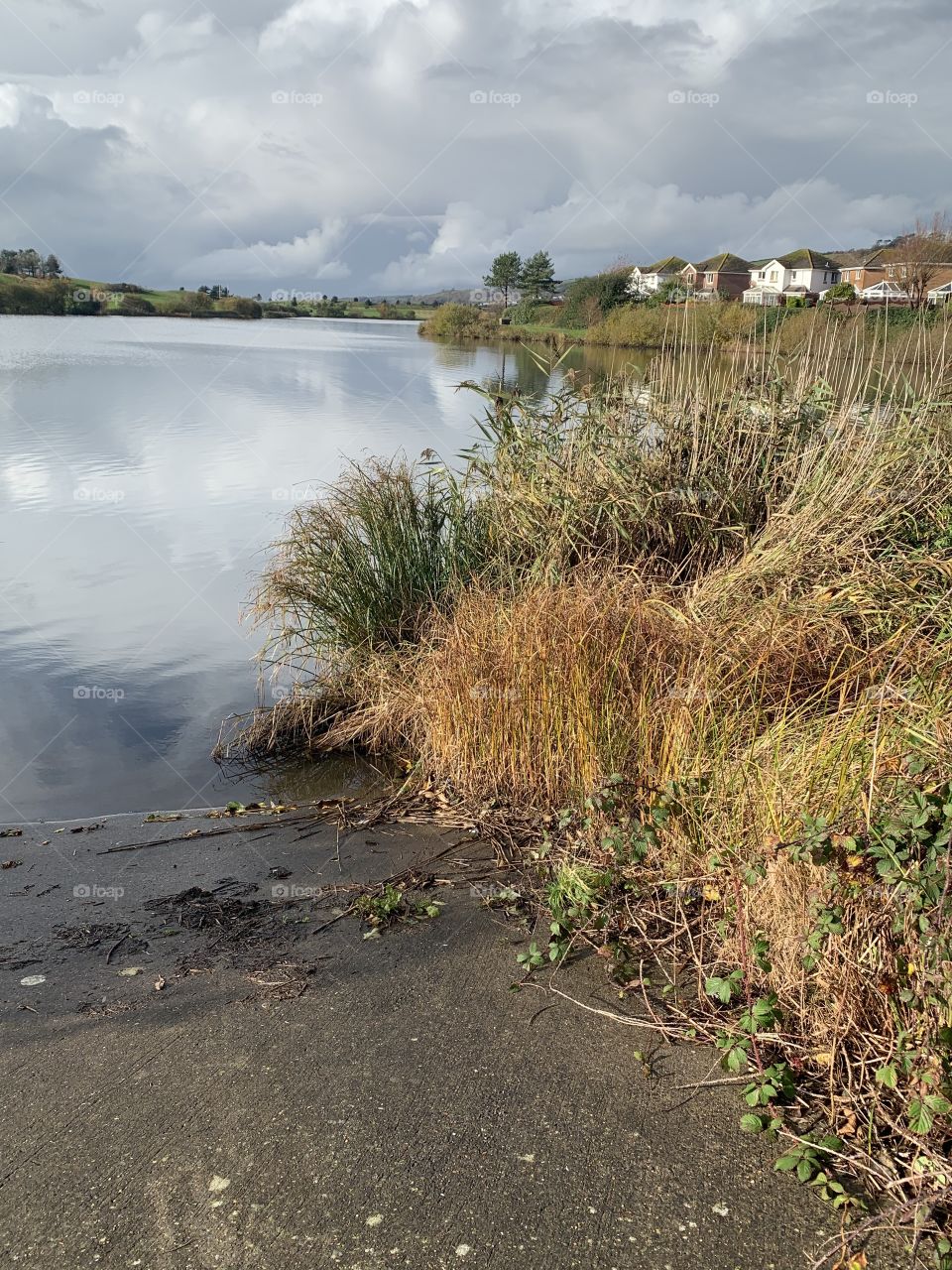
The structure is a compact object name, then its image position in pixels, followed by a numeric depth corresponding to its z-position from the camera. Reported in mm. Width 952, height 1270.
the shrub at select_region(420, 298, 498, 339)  64875
